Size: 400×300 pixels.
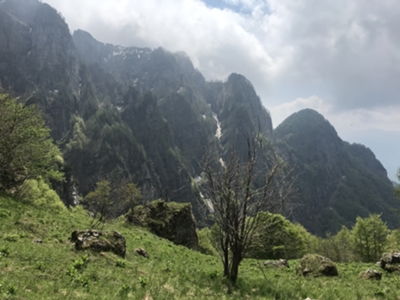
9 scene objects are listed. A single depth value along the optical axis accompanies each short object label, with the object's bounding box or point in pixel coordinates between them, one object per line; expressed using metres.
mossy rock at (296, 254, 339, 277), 19.12
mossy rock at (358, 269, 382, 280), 17.50
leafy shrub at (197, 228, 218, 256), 69.31
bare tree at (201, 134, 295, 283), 13.39
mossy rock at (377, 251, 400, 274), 20.30
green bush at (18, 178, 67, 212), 52.14
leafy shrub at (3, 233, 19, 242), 13.90
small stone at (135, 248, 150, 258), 20.59
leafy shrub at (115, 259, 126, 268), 14.38
